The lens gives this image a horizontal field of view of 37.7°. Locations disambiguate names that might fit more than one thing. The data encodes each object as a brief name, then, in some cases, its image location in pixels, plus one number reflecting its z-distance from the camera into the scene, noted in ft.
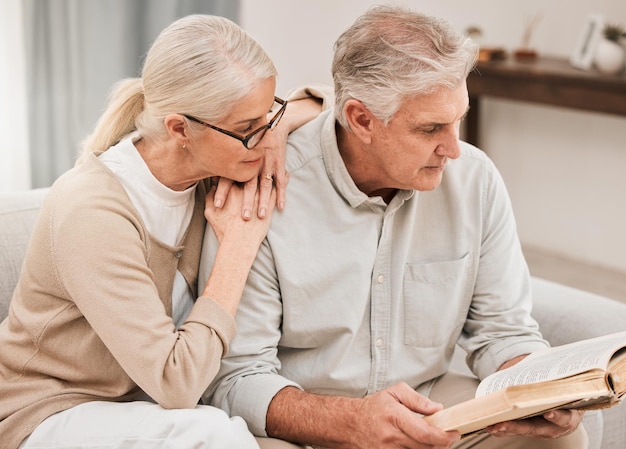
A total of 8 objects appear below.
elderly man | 5.12
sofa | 5.94
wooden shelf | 11.34
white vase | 11.66
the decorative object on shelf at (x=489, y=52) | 12.76
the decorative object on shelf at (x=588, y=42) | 12.06
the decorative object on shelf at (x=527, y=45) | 12.94
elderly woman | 4.79
